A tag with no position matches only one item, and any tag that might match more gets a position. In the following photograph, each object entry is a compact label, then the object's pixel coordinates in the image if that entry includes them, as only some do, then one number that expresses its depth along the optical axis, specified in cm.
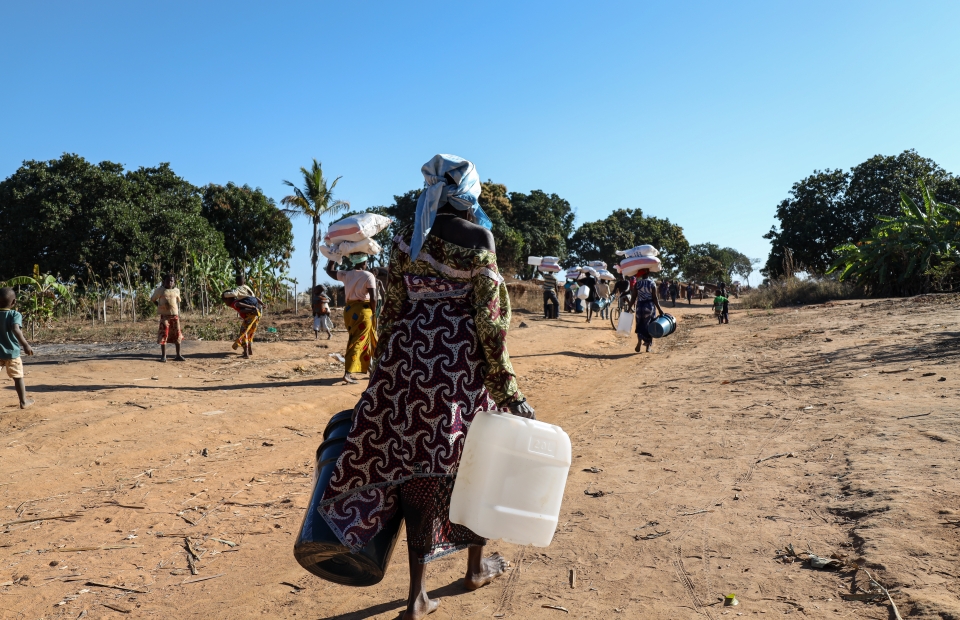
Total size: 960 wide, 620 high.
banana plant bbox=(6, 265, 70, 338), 1596
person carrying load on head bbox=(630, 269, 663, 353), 1166
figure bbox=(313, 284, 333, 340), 1454
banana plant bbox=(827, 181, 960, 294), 1880
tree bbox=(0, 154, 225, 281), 2361
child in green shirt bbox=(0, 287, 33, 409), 704
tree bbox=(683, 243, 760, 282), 5878
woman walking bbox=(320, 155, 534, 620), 258
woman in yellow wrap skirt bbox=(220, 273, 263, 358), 1184
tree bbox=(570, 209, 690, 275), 4828
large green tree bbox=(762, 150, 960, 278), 3425
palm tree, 3052
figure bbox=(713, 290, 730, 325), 1847
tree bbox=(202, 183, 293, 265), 3120
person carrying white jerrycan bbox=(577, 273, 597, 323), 2409
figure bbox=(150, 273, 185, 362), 1077
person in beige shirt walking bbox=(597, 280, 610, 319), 2256
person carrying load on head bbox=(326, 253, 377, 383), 838
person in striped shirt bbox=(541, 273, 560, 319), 2238
